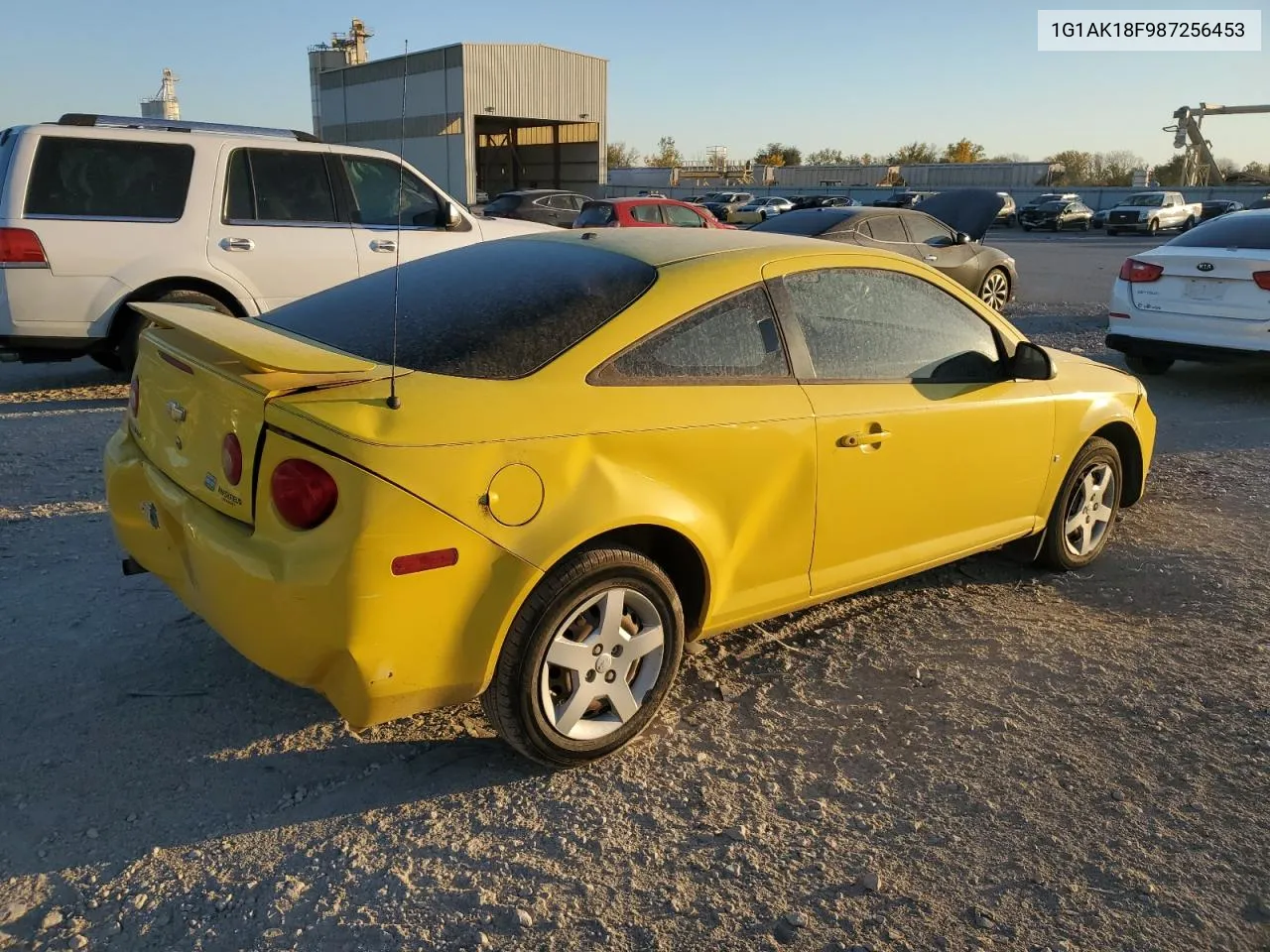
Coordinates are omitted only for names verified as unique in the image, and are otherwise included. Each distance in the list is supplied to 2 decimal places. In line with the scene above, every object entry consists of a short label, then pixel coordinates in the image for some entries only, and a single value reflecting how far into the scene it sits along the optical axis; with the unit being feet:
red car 57.52
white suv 22.88
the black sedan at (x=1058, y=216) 141.69
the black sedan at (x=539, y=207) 79.92
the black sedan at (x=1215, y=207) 141.46
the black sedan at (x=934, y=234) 38.19
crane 211.82
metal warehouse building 138.41
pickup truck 131.03
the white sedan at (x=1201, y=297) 27.07
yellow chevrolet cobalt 8.59
